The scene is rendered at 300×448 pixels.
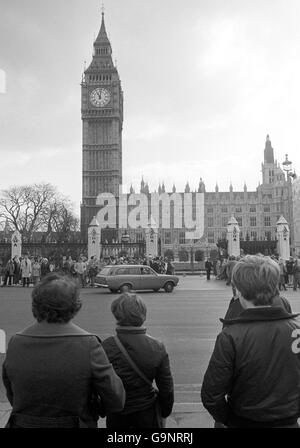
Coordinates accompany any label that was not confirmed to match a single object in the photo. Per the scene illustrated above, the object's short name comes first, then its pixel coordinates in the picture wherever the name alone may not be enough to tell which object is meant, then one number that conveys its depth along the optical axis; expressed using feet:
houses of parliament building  306.35
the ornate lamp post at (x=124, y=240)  134.95
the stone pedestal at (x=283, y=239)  119.85
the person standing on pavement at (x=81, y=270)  76.81
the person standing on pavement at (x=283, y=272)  68.57
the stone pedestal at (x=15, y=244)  115.85
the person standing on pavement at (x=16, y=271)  83.41
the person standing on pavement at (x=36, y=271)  82.89
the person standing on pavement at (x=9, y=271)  80.53
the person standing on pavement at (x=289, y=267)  78.32
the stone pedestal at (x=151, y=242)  129.18
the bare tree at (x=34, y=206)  213.05
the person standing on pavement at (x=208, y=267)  98.27
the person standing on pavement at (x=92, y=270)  83.25
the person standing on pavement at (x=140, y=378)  10.39
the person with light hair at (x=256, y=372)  8.59
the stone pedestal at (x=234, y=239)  125.08
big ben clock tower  305.94
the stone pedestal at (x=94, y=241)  122.21
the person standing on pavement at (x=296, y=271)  68.08
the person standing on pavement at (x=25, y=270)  79.59
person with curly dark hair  8.27
